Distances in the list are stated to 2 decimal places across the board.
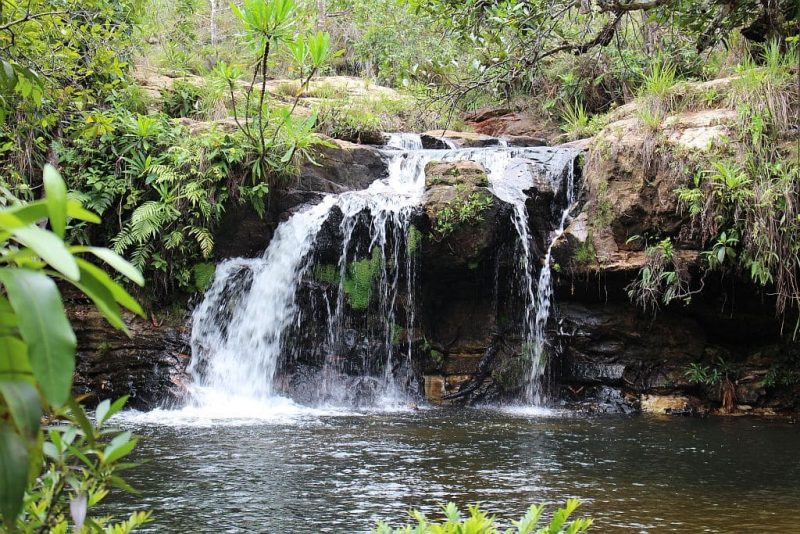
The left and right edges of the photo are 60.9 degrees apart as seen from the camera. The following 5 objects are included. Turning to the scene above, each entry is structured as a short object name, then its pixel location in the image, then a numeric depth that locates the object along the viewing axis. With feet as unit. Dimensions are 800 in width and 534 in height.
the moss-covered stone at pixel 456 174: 31.53
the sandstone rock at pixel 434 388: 32.42
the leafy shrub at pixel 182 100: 40.39
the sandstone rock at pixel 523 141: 44.00
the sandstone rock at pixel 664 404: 30.22
